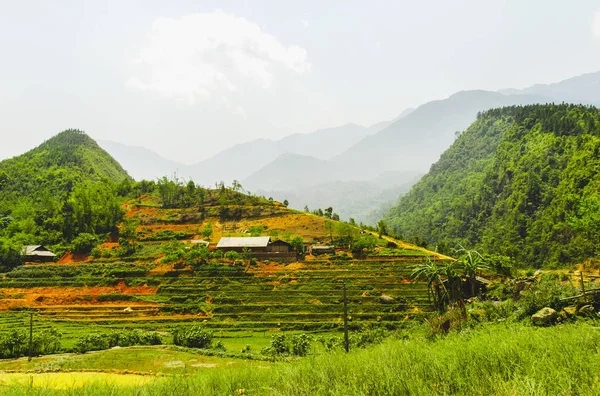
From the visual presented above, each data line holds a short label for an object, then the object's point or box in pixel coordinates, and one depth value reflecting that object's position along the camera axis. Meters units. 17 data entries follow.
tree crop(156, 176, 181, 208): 112.06
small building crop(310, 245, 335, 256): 73.88
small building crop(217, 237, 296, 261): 72.69
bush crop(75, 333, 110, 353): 34.00
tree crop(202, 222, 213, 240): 88.94
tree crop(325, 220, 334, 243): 85.95
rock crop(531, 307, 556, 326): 19.41
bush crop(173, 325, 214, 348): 35.47
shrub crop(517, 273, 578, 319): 20.83
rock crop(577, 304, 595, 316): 18.34
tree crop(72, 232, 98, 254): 81.31
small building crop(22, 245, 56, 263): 75.69
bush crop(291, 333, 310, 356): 31.27
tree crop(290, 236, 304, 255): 74.10
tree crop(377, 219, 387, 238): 89.84
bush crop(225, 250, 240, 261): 69.12
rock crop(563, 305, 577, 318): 19.30
